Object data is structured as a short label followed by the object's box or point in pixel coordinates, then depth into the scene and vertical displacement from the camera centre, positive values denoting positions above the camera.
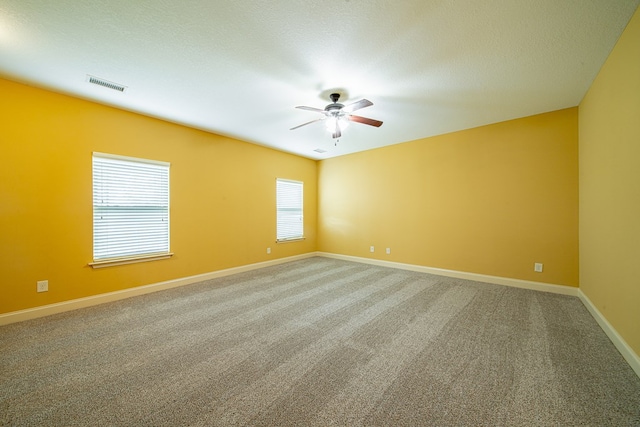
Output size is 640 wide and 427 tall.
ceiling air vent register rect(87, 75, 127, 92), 2.67 +1.49
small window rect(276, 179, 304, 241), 5.73 +0.09
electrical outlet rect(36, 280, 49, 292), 2.84 -0.86
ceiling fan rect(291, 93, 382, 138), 2.98 +1.28
